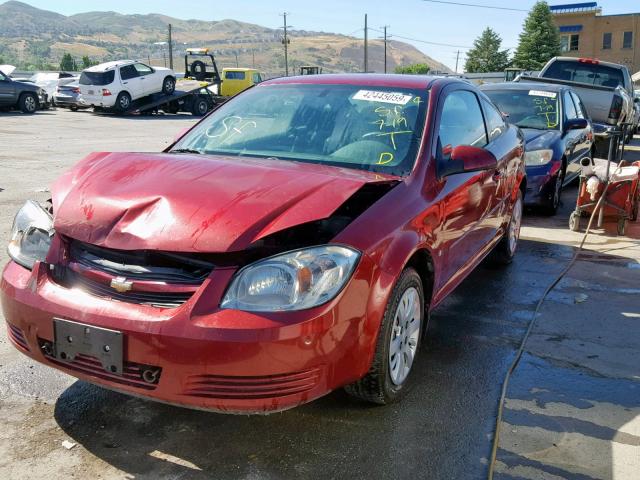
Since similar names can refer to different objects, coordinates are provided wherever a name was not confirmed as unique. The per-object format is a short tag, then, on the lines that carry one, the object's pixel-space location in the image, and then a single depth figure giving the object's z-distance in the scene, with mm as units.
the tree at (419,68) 75862
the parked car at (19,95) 22703
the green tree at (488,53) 86625
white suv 23859
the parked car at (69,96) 25828
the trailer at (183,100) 26125
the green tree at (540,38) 69125
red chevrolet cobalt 2473
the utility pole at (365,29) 79525
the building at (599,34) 75312
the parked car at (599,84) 12375
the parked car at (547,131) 7898
